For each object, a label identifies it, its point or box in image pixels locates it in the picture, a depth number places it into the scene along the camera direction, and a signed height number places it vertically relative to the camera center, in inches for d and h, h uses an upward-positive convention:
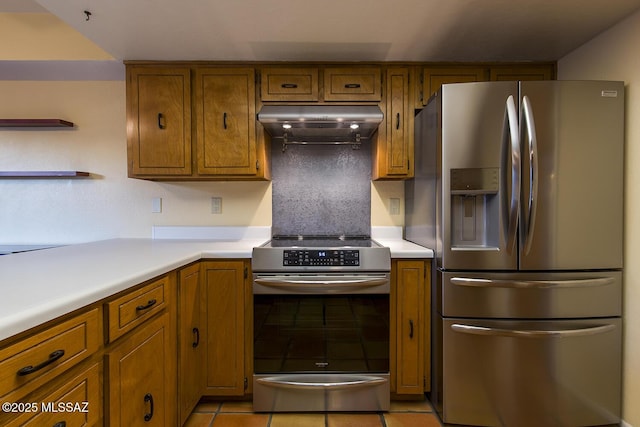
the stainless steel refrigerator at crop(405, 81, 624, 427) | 66.3 -9.7
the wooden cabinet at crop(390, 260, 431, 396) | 75.5 -25.6
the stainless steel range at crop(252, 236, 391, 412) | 73.2 -26.7
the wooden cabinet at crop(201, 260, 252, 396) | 75.2 -26.8
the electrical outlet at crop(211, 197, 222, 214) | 101.9 +1.2
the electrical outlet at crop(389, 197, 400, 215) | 101.4 +1.1
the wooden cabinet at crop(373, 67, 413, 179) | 87.1 +21.1
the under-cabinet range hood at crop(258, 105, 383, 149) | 78.6 +21.8
